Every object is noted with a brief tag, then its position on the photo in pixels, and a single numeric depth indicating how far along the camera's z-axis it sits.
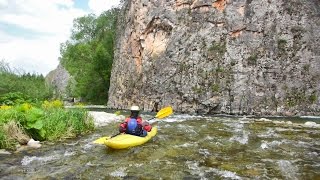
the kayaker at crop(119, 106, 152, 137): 6.85
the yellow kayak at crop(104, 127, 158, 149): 6.20
